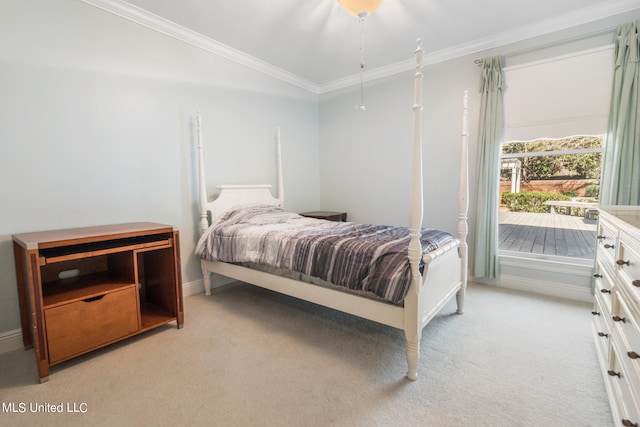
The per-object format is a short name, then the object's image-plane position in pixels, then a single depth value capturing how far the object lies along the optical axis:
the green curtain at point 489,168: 2.97
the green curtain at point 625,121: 2.35
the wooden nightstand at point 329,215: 3.83
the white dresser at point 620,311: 1.07
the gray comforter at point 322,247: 1.70
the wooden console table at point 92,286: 1.65
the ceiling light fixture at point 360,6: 1.96
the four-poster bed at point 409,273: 1.60
